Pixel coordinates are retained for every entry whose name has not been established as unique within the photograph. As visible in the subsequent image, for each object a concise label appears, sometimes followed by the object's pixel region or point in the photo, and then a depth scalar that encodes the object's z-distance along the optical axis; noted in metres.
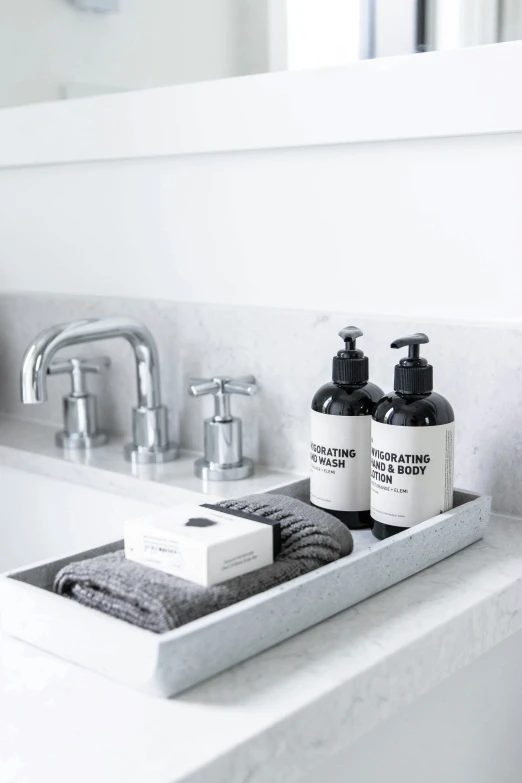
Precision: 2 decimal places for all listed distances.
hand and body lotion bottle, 0.72
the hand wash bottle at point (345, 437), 0.78
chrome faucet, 1.02
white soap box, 0.57
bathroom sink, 1.04
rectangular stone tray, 0.52
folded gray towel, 0.55
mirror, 0.84
